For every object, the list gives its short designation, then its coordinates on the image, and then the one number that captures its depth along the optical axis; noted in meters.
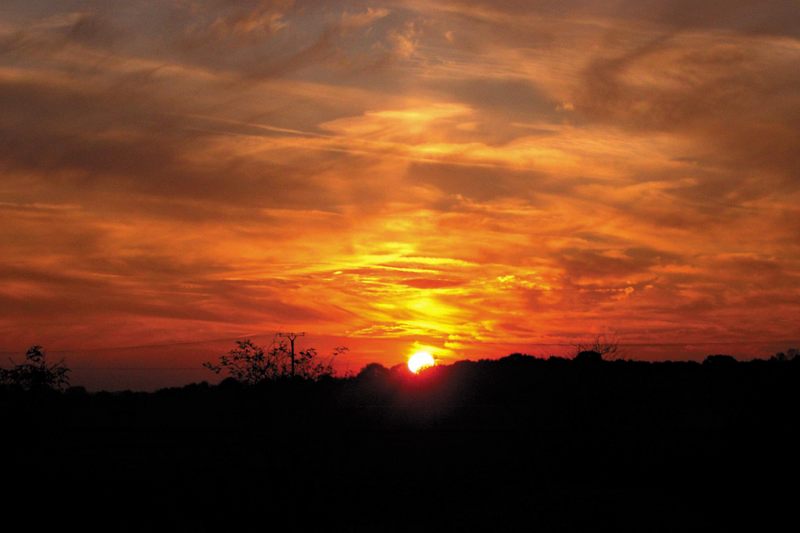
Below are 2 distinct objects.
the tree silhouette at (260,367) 45.16
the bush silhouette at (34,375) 37.38
